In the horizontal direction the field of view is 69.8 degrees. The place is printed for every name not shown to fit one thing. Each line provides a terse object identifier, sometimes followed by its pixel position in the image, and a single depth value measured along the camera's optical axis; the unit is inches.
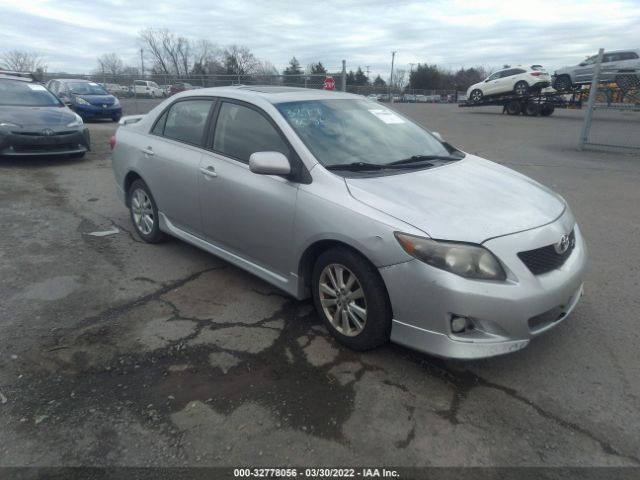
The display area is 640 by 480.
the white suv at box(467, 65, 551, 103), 935.7
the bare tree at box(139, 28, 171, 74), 3078.2
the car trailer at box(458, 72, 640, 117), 937.5
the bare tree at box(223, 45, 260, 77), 1952.8
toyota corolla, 102.4
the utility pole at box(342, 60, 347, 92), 563.2
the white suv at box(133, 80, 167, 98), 813.0
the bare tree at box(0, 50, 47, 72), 2633.1
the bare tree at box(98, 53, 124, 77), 2972.0
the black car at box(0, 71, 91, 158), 335.6
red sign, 580.4
